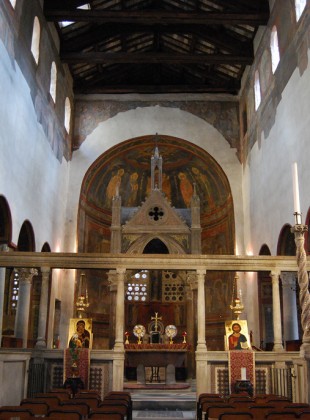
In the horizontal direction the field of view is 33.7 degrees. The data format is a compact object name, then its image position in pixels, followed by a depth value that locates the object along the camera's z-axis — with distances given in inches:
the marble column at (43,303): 577.9
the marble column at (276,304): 565.6
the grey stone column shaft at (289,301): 742.5
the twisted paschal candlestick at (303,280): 368.5
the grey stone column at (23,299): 727.7
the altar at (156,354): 732.0
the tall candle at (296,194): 384.8
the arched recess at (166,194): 1047.0
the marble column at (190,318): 879.1
